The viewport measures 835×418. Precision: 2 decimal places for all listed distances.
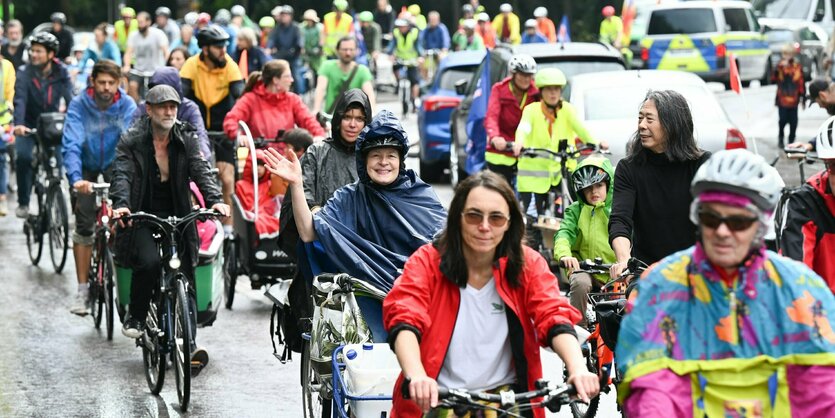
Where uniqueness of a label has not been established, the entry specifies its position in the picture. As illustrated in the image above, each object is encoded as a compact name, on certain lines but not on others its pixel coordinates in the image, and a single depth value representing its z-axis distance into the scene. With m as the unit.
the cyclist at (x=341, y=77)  16.17
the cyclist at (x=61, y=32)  30.78
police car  32.72
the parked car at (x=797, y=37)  34.66
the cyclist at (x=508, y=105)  14.70
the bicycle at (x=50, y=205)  14.85
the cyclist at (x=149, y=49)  25.34
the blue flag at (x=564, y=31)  33.25
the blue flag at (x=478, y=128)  16.86
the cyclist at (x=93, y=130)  12.30
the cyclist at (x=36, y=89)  16.11
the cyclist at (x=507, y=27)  37.81
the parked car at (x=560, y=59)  17.25
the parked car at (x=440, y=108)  21.02
